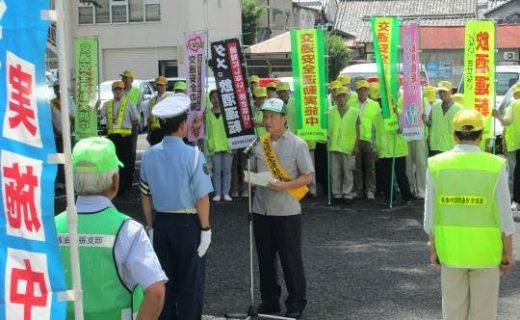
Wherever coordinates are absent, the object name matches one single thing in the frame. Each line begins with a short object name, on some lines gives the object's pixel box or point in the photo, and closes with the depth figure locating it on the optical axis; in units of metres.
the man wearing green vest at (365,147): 12.63
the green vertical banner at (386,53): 11.99
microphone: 6.91
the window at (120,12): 37.72
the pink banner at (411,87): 11.92
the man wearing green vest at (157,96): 12.73
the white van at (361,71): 21.57
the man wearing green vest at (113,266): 3.38
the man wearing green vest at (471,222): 4.95
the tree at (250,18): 54.12
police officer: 5.46
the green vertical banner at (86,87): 13.52
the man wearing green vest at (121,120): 13.15
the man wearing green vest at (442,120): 12.09
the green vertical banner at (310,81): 12.31
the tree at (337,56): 44.91
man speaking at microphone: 6.66
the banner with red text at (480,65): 11.98
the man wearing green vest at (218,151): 12.88
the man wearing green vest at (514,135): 11.71
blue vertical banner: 2.88
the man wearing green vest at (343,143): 12.62
